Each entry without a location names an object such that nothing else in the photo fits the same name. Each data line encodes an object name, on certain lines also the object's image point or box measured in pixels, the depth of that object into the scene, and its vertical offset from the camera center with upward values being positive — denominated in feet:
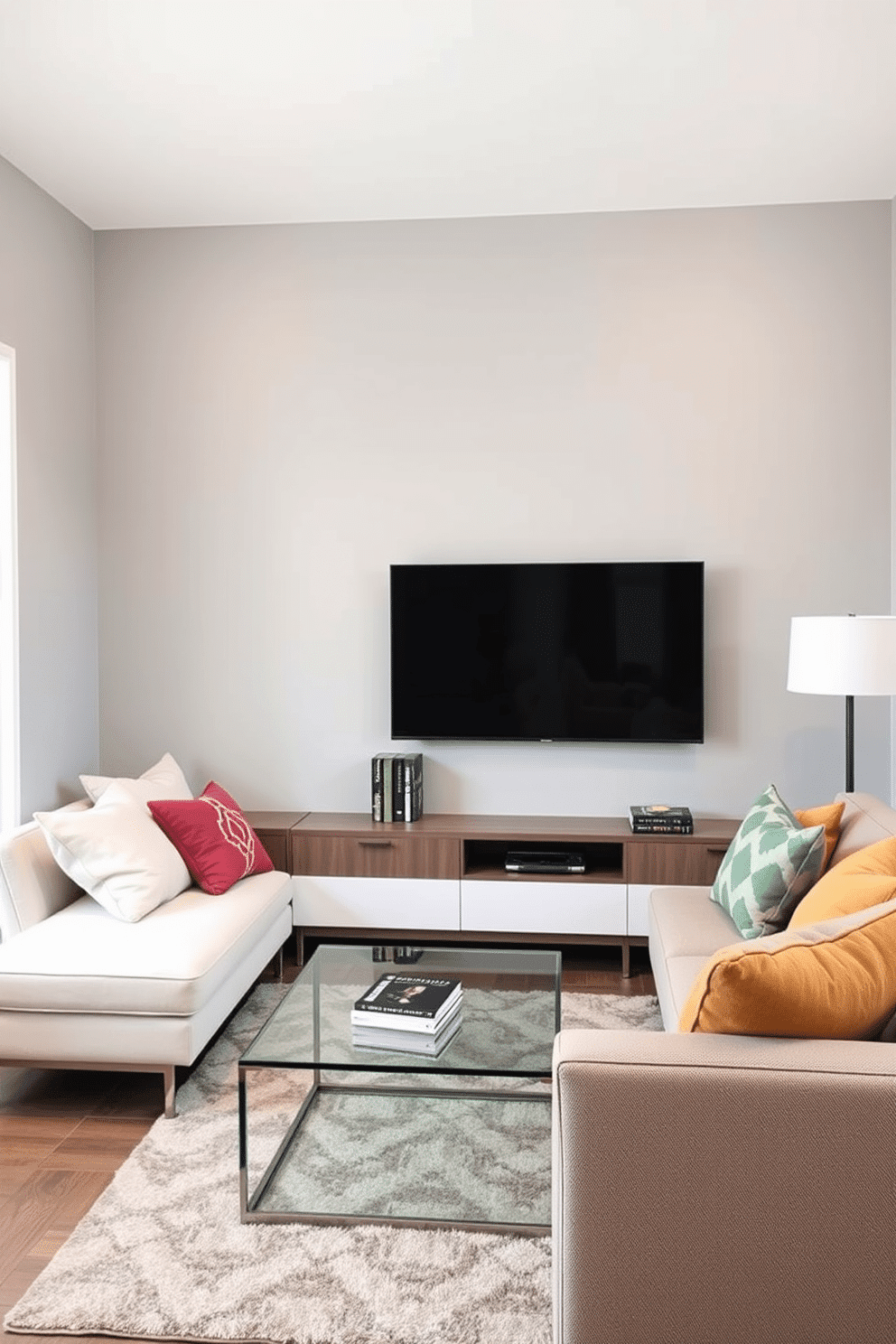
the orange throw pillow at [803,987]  5.37 -1.62
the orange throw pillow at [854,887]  7.32 -1.55
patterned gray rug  6.57 -3.98
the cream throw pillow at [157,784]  12.59 -1.40
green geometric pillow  9.39 -1.82
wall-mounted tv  13.83 +0.22
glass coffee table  7.79 -3.83
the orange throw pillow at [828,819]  10.12 -1.45
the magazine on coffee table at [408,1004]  8.18 -2.62
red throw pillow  11.87 -1.94
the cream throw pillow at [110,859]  10.73 -1.94
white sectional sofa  9.32 -2.84
